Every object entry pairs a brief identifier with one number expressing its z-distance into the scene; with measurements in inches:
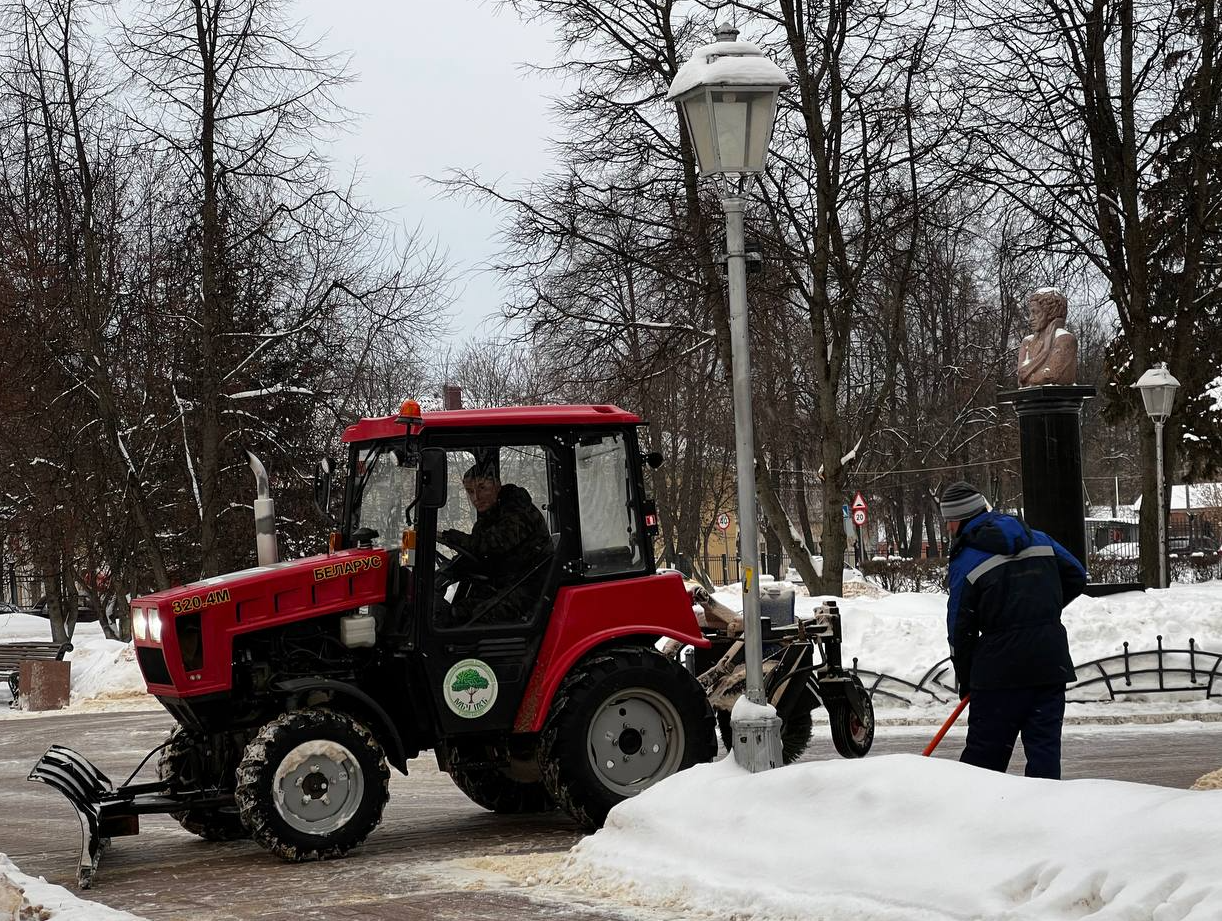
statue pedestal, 780.6
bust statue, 780.0
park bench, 925.8
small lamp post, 879.7
